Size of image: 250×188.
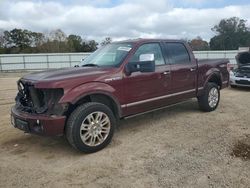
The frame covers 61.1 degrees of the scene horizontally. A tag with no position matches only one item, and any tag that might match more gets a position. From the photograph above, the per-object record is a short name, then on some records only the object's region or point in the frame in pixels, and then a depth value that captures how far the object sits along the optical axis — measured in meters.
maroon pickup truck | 3.18
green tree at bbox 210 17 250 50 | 37.49
